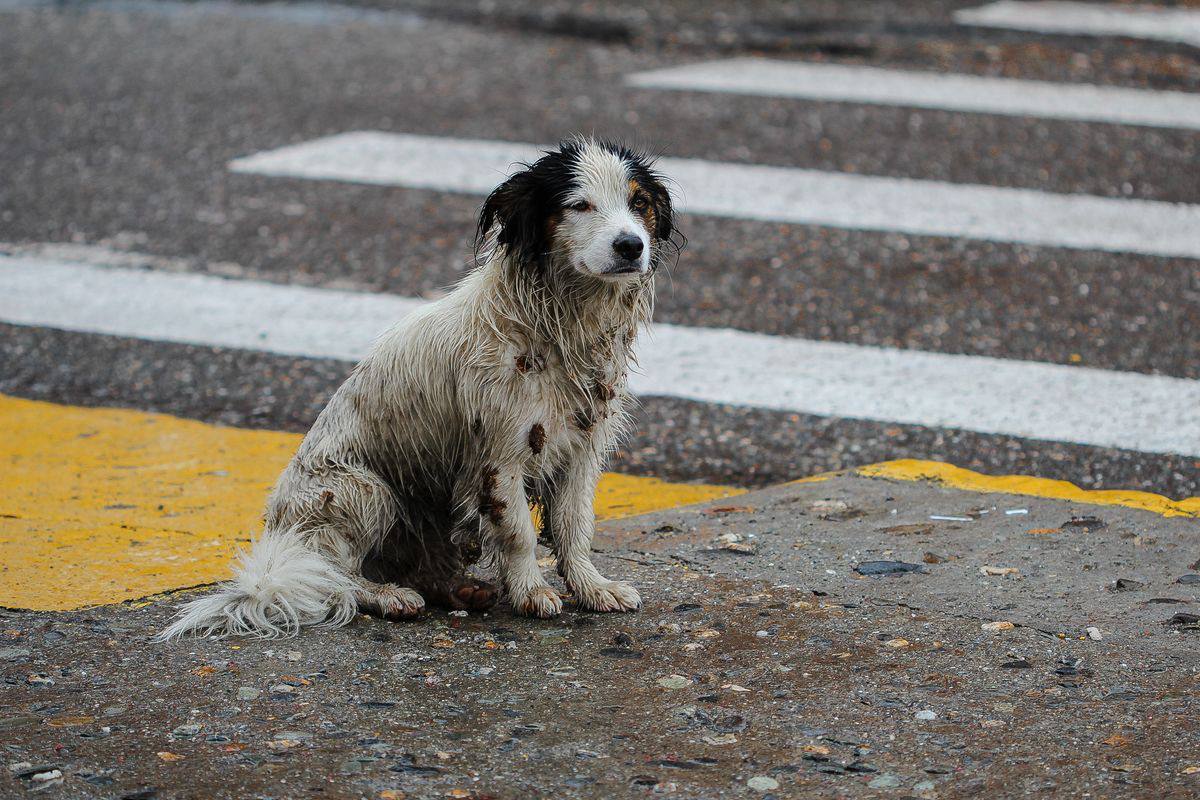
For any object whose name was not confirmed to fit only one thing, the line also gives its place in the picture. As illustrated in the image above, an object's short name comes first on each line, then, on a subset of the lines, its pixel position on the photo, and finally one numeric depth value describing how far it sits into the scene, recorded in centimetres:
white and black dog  750
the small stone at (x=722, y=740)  657
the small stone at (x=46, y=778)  611
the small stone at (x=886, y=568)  837
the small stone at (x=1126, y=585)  805
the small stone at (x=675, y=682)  711
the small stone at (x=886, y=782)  620
